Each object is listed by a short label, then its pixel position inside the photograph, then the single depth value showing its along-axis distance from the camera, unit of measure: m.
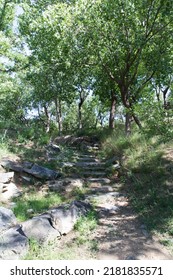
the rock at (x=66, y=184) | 7.30
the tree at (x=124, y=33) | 8.66
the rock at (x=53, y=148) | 10.51
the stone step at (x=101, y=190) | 7.30
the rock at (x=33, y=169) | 7.44
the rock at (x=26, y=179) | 7.40
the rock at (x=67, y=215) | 4.97
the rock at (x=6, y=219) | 4.68
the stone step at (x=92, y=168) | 9.15
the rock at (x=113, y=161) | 9.38
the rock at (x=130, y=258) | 4.12
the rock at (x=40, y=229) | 4.47
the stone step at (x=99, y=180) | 8.18
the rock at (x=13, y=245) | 3.93
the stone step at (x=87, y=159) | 10.32
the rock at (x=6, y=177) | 6.62
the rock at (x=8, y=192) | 6.19
